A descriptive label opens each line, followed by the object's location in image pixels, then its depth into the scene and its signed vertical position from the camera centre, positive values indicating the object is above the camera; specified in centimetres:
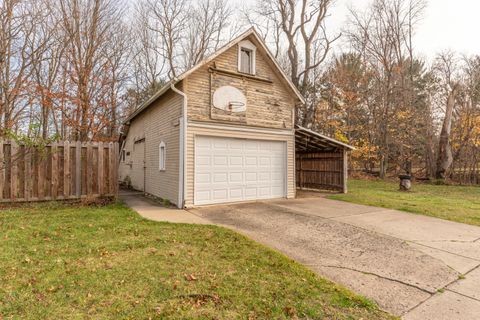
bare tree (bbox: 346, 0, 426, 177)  2008 +865
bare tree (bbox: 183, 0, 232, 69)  2100 +1076
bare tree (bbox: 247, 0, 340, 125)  1962 +1018
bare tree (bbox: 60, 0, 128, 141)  1311 +577
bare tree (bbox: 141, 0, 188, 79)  1969 +1073
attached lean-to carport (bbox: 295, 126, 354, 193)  1215 +3
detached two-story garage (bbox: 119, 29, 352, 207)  828 +116
